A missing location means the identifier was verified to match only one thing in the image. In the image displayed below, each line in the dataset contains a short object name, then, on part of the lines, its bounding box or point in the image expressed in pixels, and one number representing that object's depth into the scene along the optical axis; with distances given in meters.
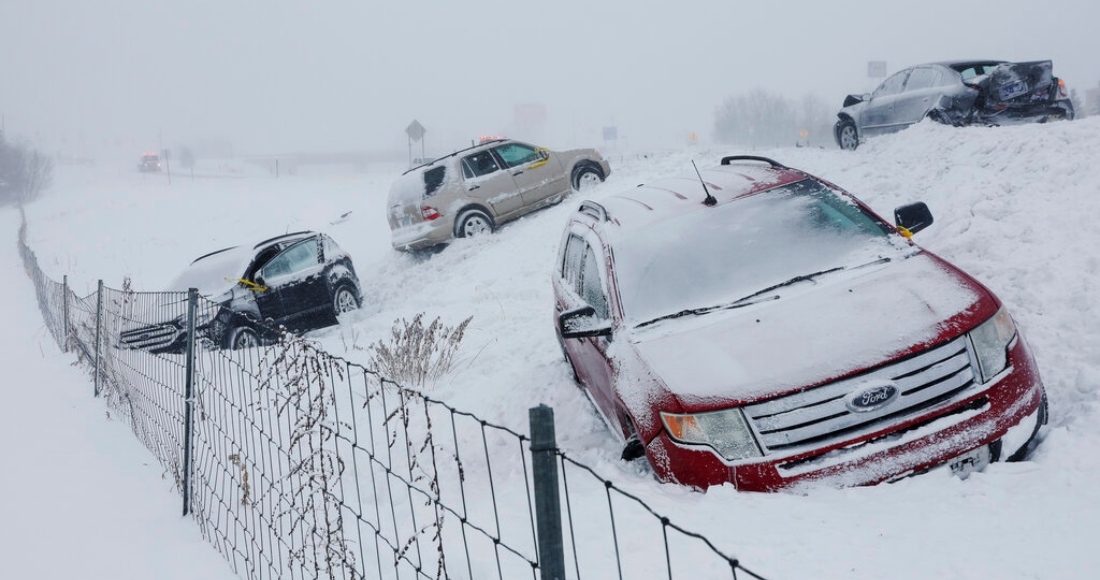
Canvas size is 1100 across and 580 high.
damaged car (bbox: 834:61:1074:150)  10.98
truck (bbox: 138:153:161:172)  67.94
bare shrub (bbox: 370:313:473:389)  6.67
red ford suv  3.35
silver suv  13.80
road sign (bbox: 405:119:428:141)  23.03
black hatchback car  10.24
